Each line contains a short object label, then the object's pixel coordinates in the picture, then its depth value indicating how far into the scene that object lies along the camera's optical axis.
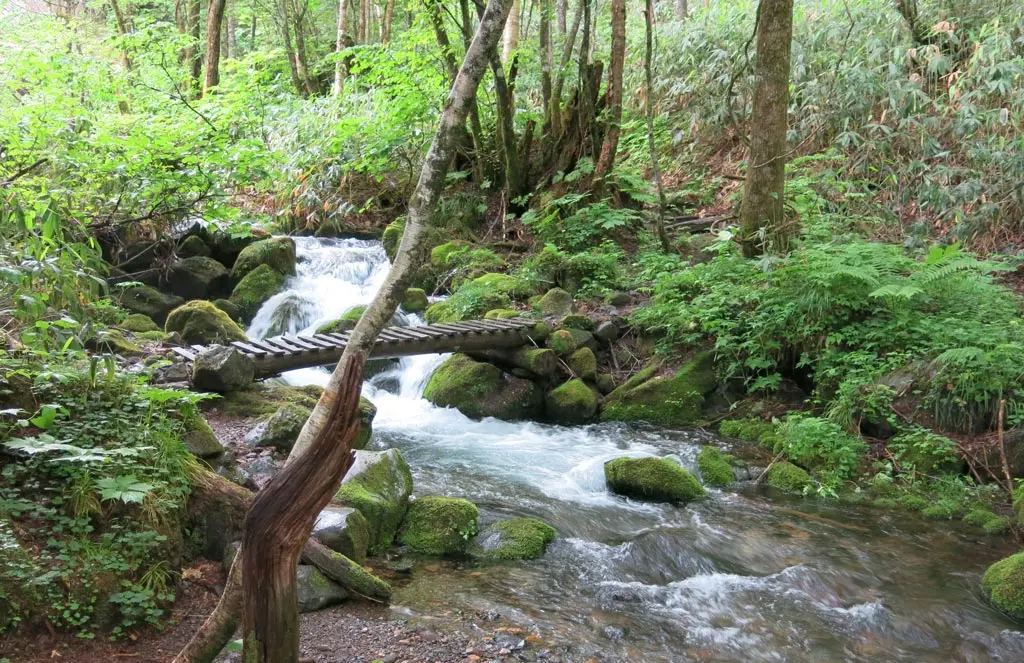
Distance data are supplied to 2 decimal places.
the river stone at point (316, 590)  4.23
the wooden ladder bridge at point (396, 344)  7.85
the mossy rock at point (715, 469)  7.02
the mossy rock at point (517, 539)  5.42
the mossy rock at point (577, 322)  9.81
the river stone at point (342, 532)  4.73
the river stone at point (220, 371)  6.96
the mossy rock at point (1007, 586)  4.71
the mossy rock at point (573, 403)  9.03
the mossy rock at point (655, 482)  6.62
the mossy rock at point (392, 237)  13.70
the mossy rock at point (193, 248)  12.88
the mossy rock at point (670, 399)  8.87
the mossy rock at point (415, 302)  11.79
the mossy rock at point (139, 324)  10.01
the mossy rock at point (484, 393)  9.25
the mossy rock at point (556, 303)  10.34
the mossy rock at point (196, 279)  12.52
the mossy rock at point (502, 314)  10.09
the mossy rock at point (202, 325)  9.59
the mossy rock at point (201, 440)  5.02
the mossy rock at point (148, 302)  11.28
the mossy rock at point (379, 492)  5.31
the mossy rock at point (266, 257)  12.84
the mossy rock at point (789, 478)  6.94
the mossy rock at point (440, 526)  5.43
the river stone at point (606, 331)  9.84
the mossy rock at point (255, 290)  12.34
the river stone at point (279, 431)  6.26
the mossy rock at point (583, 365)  9.38
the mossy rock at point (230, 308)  12.09
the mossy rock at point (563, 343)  9.42
